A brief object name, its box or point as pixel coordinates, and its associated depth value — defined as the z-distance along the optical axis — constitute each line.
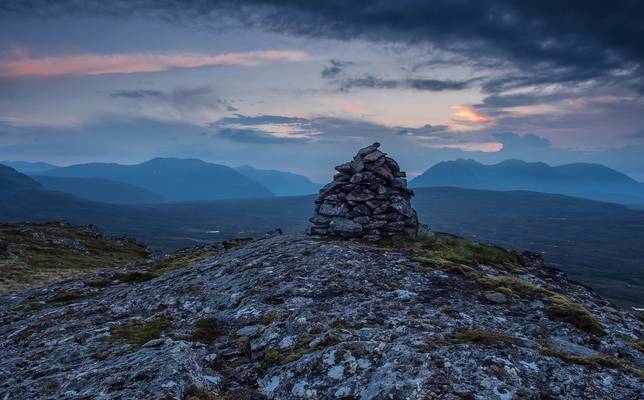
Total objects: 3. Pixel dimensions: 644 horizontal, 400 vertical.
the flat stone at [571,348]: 10.81
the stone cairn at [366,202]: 24.08
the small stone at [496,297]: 14.66
